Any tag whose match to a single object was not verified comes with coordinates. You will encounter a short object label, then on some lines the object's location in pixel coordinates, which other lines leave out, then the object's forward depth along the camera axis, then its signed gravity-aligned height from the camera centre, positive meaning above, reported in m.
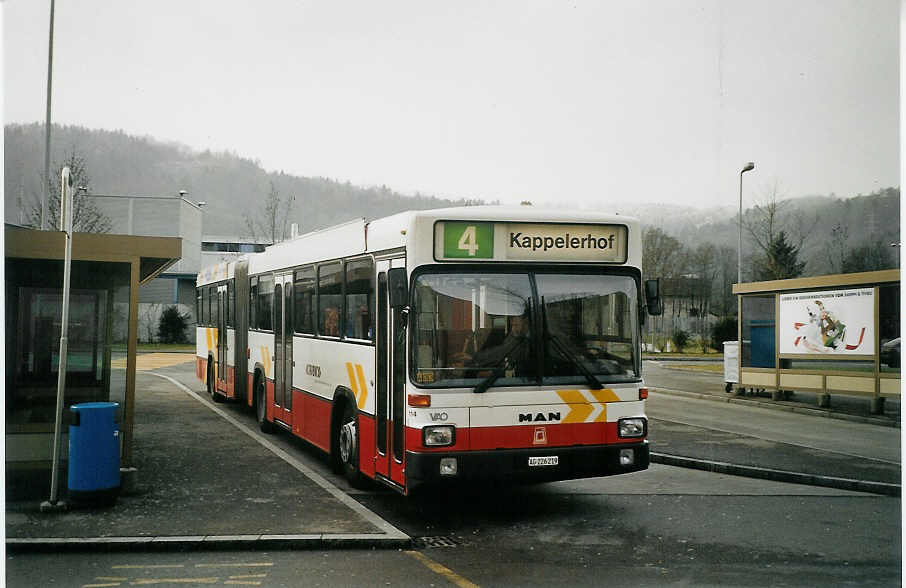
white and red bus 7.29 -0.18
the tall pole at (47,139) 7.83 +1.92
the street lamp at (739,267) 22.09 +1.67
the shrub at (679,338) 39.26 -0.45
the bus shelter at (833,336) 15.95 -0.11
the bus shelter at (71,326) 8.65 -0.07
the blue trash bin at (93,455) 8.04 -1.28
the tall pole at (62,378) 7.82 -0.54
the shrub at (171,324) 33.16 -0.07
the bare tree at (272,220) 29.14 +3.71
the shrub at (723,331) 30.50 -0.07
